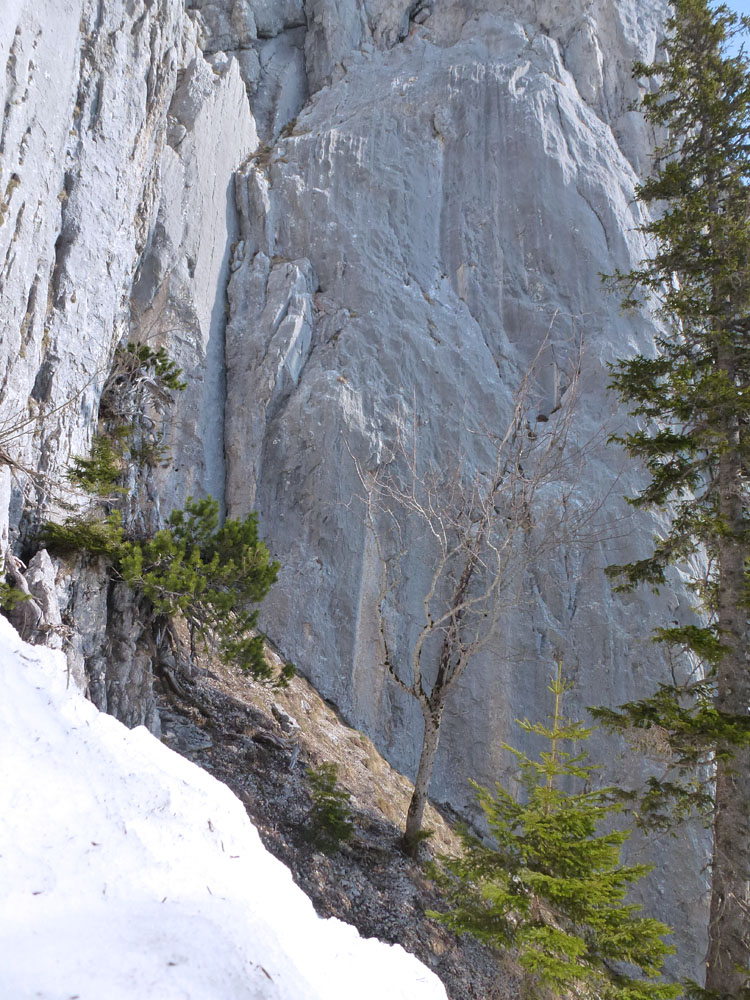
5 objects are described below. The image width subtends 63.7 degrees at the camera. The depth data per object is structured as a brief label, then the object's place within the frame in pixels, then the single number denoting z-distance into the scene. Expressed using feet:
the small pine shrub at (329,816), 26.18
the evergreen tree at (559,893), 17.34
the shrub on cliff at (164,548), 27.07
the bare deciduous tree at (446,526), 47.39
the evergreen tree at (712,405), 20.70
